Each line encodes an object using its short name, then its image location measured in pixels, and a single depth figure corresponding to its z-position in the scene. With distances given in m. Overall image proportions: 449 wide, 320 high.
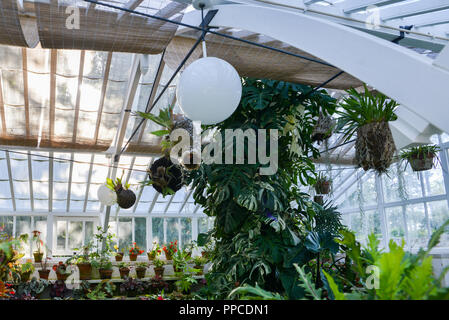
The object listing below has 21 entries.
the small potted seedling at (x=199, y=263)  9.26
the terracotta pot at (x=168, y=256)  10.39
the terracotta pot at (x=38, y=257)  9.40
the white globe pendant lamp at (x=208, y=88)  2.25
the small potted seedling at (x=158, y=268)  8.93
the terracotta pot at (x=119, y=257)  10.61
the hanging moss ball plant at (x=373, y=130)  3.09
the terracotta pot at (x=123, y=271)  8.55
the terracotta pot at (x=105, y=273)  8.28
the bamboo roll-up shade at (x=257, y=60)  3.39
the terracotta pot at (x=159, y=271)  8.92
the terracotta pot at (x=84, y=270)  8.15
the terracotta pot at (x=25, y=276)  7.52
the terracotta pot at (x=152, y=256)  10.49
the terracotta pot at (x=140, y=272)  8.70
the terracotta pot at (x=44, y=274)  8.18
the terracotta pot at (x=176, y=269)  8.99
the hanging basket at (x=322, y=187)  6.97
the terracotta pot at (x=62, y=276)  7.91
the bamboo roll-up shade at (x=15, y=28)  2.59
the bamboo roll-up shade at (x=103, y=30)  2.75
